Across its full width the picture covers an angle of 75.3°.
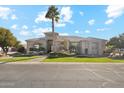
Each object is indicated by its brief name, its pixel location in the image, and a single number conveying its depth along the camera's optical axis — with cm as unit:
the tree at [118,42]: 1821
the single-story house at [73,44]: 1796
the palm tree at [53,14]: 1553
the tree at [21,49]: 2056
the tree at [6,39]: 1746
